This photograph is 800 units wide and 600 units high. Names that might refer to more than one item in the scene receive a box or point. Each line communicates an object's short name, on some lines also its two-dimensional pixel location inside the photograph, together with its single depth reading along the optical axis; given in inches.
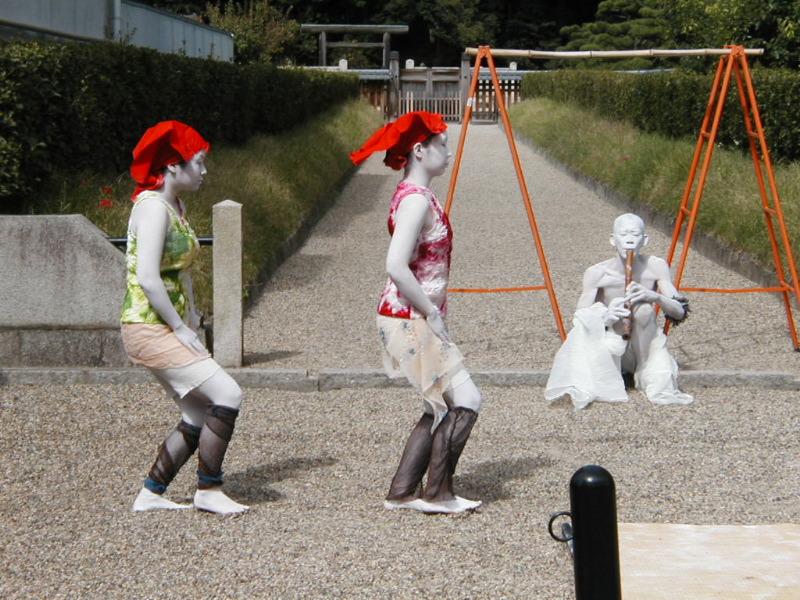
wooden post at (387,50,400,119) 1685.5
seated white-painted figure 311.3
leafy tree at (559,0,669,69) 1659.7
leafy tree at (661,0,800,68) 780.6
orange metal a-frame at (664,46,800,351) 364.8
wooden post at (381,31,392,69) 1814.7
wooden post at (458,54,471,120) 1688.0
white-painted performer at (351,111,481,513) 214.2
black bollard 113.8
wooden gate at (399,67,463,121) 1724.9
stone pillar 337.7
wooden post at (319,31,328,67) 1827.0
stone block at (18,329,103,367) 342.6
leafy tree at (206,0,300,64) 1503.4
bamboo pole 366.6
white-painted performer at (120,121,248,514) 214.7
